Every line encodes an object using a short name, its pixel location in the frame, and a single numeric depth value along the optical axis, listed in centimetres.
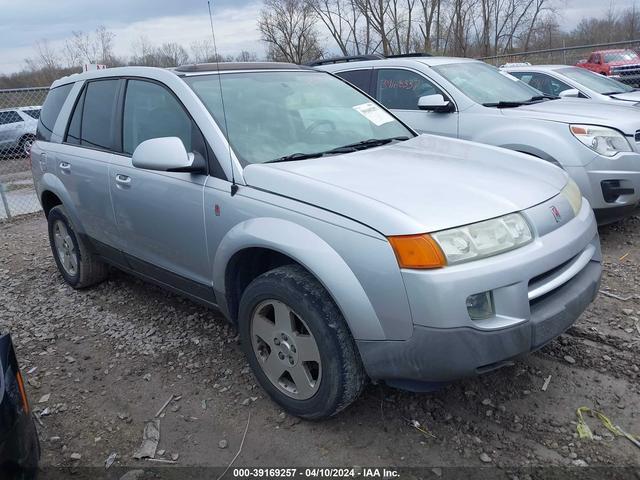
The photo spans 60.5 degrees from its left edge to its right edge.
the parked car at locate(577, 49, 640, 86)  1831
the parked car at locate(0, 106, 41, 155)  1576
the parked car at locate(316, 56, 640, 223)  484
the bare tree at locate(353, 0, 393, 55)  3578
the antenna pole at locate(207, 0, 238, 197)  287
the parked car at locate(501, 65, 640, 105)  864
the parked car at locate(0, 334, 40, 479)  190
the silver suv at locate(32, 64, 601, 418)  226
